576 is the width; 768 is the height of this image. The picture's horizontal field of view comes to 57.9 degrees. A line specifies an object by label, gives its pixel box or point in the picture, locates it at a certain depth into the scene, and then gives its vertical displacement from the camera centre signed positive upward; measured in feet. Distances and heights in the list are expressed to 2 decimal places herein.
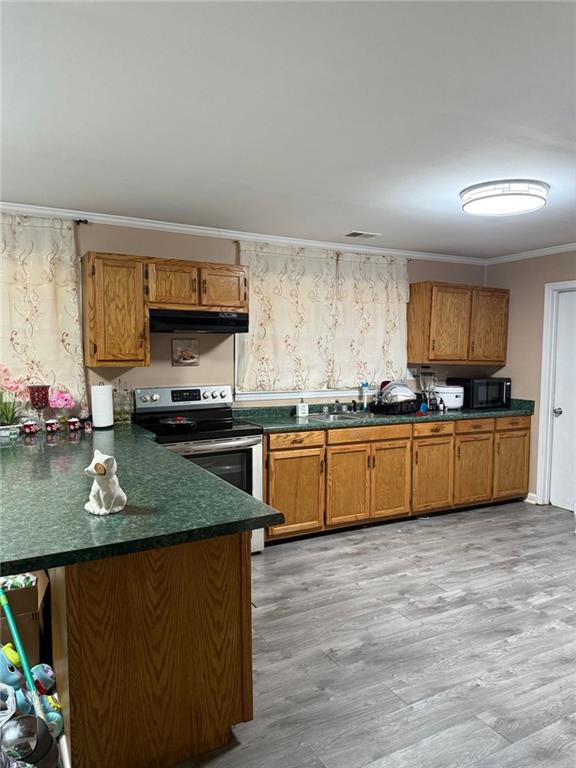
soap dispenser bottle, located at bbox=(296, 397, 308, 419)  14.75 -1.77
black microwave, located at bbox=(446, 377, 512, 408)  16.53 -1.39
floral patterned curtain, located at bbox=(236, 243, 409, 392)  14.28 +0.82
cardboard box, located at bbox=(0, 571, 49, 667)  6.47 -3.44
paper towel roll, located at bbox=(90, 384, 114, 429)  11.48 -1.31
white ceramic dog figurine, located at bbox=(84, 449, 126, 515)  5.53 -1.55
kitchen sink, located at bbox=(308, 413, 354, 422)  14.64 -1.97
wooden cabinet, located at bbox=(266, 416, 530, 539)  12.96 -3.36
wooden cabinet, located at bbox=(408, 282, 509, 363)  16.06 +0.83
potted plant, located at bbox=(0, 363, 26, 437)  10.68 -1.11
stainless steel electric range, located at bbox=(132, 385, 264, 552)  11.53 -1.90
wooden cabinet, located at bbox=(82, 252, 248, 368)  11.36 +1.12
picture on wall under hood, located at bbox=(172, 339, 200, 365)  13.30 -0.13
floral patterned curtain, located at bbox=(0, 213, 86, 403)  11.21 +0.95
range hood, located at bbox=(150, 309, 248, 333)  11.86 +0.61
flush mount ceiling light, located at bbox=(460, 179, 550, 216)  9.40 +2.82
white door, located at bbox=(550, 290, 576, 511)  15.76 -1.81
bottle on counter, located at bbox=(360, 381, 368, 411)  15.93 -1.41
